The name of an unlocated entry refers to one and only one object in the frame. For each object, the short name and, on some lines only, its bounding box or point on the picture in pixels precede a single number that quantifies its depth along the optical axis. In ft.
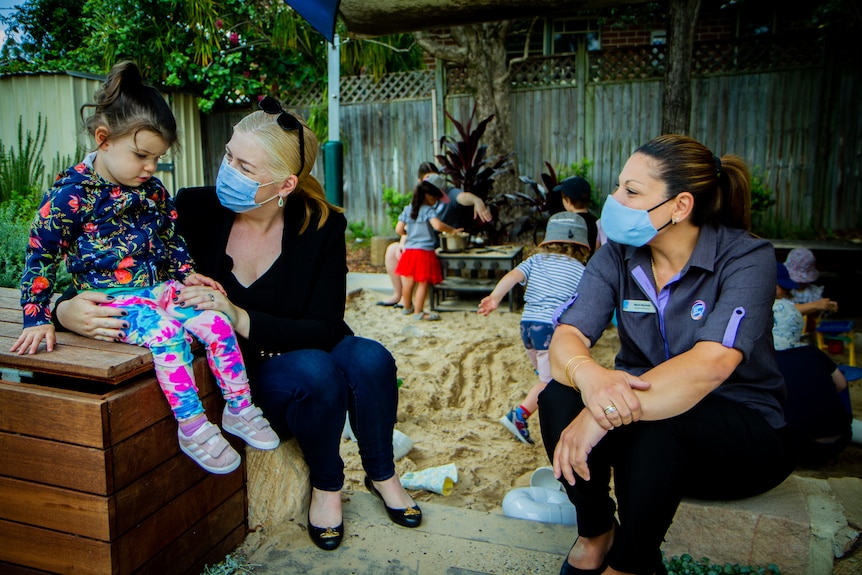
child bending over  6.04
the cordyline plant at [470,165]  25.76
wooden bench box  5.29
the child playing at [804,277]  15.90
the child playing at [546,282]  12.32
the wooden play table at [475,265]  22.16
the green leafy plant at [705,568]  6.46
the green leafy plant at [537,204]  24.16
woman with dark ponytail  5.87
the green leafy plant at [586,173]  29.35
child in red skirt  22.08
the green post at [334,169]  18.44
